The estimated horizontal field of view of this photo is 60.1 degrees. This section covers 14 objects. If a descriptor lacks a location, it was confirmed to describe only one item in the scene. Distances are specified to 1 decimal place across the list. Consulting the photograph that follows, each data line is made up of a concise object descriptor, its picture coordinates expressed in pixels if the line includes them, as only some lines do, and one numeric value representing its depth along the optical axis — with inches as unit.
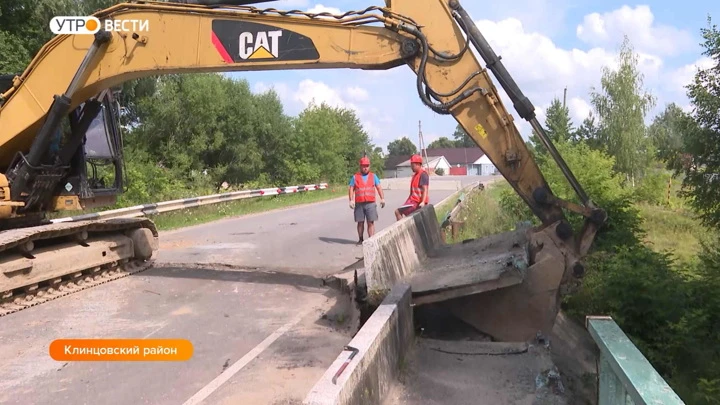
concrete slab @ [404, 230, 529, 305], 236.2
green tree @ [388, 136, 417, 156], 5605.3
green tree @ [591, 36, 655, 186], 1489.9
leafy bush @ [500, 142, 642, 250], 417.4
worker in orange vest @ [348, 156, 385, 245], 470.9
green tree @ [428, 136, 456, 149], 6136.8
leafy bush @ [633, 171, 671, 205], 1130.0
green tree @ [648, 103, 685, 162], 451.3
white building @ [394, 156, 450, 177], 4431.6
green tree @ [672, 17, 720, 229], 403.9
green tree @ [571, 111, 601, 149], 1487.5
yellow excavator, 266.1
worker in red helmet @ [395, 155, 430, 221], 417.4
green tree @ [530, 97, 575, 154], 1227.5
